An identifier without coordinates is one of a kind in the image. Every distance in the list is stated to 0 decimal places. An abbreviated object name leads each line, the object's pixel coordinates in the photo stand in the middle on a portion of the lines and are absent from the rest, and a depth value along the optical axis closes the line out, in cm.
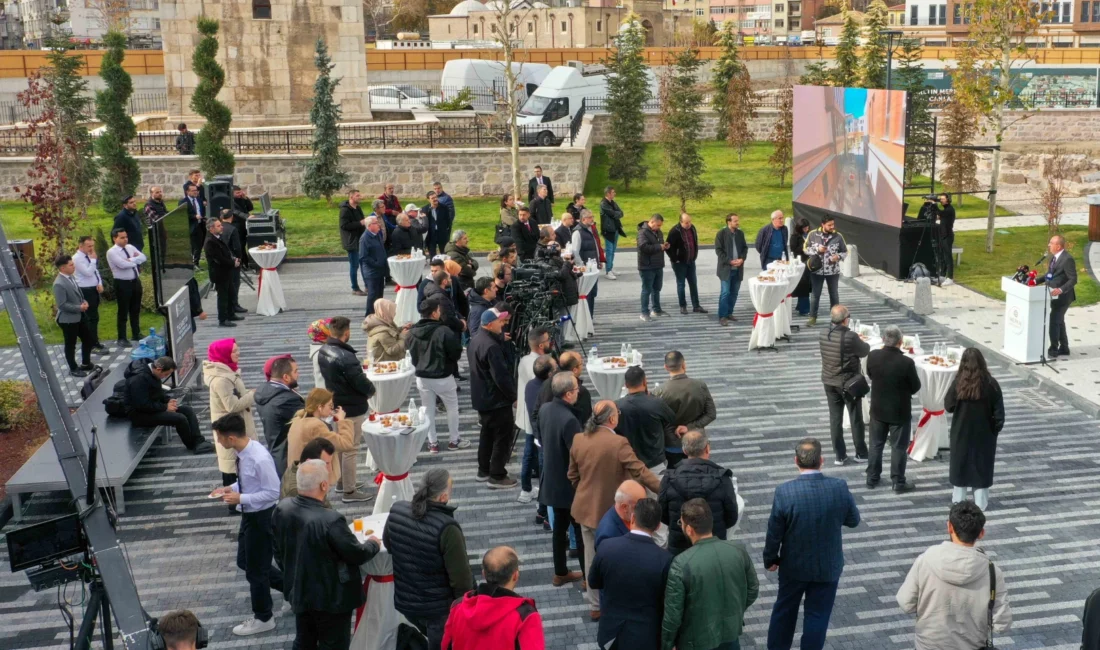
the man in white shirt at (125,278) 1345
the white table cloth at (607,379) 1023
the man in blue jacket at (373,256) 1456
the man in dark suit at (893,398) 891
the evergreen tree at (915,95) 3044
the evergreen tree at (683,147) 2336
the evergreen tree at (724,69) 3805
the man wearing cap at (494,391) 915
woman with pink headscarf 888
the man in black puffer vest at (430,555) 575
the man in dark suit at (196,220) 1636
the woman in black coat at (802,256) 1509
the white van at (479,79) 3972
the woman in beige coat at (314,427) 733
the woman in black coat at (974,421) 817
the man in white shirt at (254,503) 689
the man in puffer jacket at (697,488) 631
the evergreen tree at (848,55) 3606
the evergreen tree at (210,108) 2159
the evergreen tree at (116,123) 1953
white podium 1269
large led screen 1752
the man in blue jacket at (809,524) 627
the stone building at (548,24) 7525
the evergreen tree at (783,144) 2950
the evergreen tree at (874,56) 3531
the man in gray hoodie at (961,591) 554
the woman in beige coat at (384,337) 1044
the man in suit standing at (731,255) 1451
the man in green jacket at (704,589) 542
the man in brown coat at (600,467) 678
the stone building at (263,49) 3019
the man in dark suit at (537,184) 1845
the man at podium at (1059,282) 1282
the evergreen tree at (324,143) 2503
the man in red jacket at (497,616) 495
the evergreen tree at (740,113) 3372
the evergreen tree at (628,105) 2936
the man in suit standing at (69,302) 1237
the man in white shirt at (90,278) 1299
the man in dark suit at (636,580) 551
